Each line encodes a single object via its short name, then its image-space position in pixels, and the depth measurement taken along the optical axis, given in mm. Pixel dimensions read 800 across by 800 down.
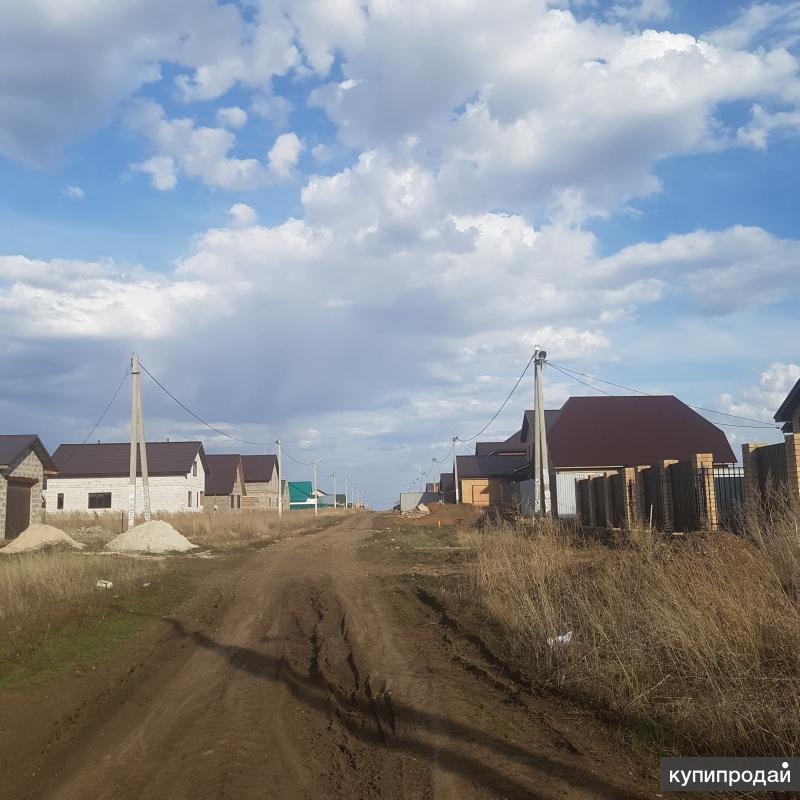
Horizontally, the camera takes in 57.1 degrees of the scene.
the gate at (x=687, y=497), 16578
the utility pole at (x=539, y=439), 24188
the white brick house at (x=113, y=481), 50906
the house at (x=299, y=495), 99125
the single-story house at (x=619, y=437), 36125
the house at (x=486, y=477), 56312
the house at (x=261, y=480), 72875
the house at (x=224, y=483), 62969
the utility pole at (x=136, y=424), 27422
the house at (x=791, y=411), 20719
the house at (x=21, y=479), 26906
